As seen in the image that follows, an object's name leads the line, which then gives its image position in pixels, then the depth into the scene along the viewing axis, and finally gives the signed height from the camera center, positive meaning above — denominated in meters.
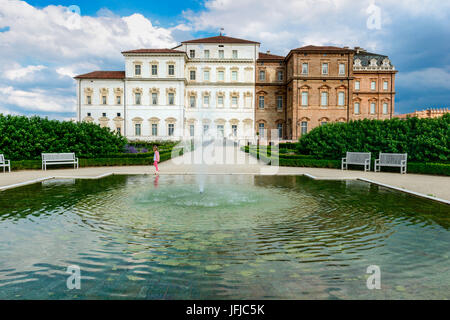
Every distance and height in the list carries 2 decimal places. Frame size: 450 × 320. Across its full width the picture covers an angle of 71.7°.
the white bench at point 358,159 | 12.96 -0.41
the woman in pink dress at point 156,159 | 11.97 -0.41
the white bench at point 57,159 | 13.03 -0.46
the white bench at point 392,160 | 12.17 -0.43
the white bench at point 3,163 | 12.13 -0.59
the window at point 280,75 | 41.34 +9.84
